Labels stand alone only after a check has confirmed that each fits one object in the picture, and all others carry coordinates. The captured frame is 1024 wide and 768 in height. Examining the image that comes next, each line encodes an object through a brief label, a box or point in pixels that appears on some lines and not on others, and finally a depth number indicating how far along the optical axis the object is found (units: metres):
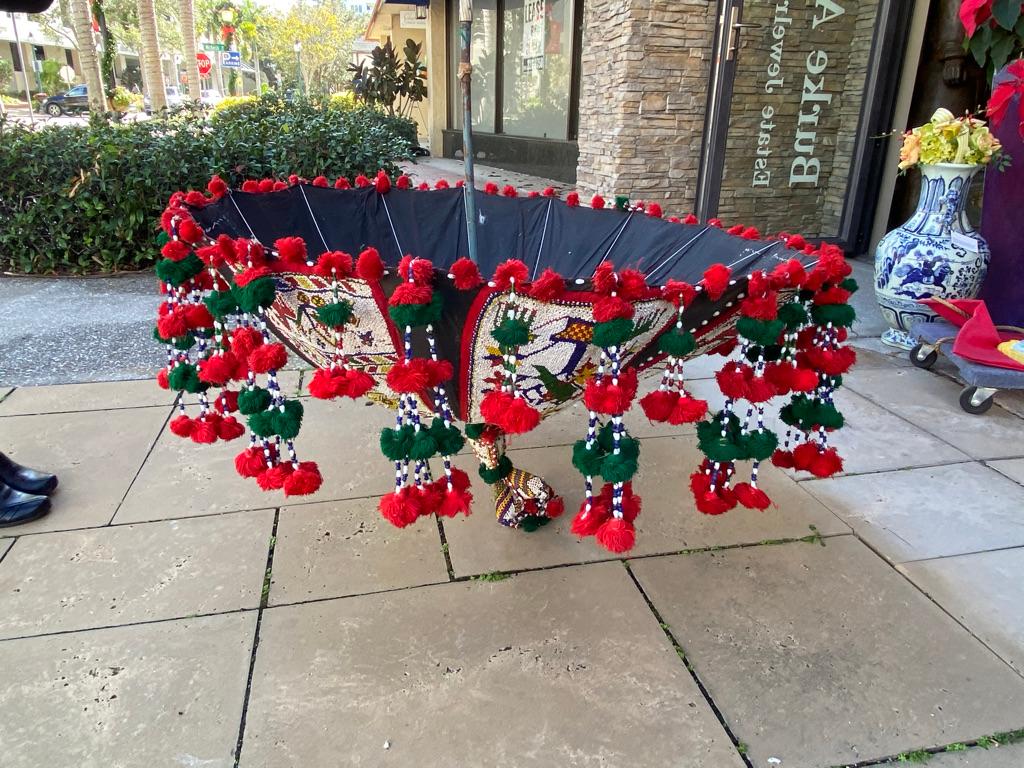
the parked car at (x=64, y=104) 33.25
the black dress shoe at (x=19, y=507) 2.42
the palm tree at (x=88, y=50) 10.60
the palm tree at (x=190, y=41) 16.61
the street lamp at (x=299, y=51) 37.56
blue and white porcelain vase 4.01
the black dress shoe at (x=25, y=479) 2.53
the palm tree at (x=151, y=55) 12.41
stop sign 36.66
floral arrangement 3.86
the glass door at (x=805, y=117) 5.88
